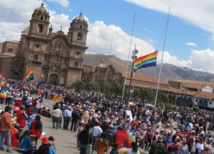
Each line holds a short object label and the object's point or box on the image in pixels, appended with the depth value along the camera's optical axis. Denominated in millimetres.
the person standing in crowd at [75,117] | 20297
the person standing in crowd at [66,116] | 20517
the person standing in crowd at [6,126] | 12078
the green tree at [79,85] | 76562
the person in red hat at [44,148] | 10094
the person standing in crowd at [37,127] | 13141
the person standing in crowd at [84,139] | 12570
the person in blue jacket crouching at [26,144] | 12016
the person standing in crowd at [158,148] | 10891
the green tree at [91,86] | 75625
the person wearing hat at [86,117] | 17933
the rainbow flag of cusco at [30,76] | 44481
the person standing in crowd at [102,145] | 11992
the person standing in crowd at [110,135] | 13867
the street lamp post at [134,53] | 32844
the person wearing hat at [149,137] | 18172
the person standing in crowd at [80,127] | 15136
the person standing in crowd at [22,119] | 14551
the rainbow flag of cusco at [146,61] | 30114
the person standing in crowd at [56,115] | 20172
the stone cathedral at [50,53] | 79688
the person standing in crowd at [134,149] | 9791
